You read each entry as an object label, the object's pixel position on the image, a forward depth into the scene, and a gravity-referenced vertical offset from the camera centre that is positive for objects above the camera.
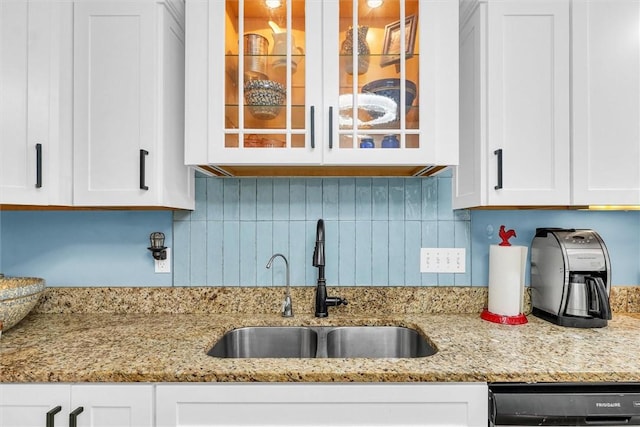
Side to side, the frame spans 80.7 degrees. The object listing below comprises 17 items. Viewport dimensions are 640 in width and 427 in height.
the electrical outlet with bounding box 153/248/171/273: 1.73 -0.23
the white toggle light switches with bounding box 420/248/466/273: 1.74 -0.21
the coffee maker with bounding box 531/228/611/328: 1.45 -0.25
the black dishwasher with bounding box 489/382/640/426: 1.05 -0.53
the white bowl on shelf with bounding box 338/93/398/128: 1.41 +0.39
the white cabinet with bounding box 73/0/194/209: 1.40 +0.42
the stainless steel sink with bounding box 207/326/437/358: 1.58 -0.54
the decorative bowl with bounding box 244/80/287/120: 1.41 +0.44
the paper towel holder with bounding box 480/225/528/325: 1.51 -0.41
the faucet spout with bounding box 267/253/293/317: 1.64 -0.39
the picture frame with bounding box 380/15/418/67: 1.40 +0.65
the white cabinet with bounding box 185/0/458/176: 1.39 +0.49
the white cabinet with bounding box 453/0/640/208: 1.43 +0.43
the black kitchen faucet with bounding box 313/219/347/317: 1.58 -0.34
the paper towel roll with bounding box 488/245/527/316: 1.51 -0.26
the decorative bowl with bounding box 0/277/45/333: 1.35 -0.33
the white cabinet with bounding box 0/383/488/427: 1.08 -0.54
